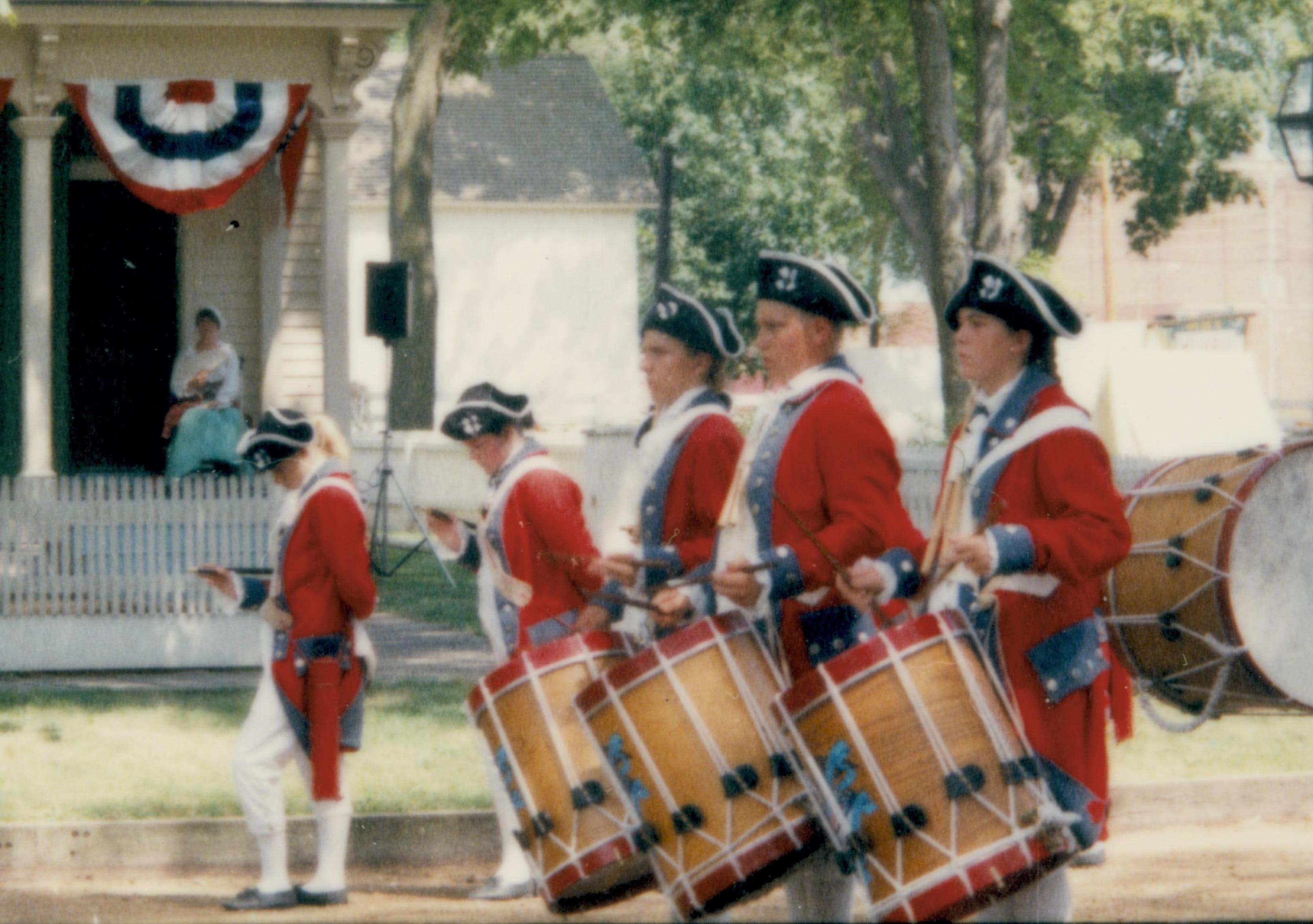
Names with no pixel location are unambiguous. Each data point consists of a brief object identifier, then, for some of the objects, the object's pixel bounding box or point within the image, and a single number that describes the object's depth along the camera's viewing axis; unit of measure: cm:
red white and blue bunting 1478
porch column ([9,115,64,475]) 1473
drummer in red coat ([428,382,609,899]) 723
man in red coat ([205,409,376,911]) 761
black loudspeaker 1875
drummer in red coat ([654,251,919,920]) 535
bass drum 650
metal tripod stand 1914
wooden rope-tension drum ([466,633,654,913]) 570
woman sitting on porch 1536
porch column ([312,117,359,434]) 1552
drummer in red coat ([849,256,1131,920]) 501
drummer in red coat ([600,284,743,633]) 606
